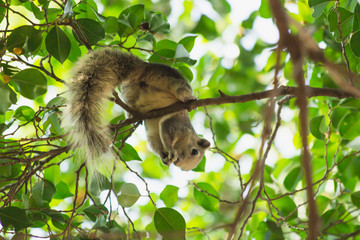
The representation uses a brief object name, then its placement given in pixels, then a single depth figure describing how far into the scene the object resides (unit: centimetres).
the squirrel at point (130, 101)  388
